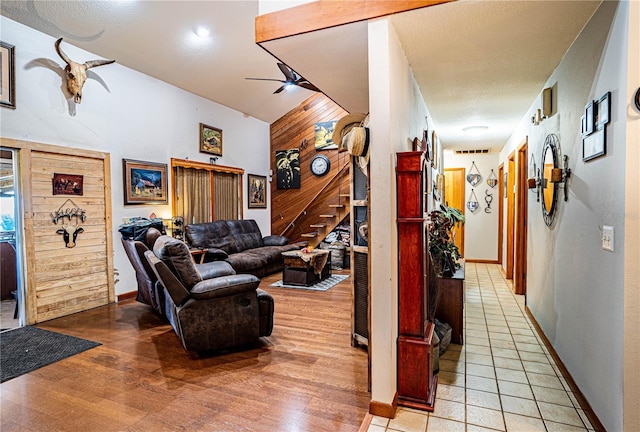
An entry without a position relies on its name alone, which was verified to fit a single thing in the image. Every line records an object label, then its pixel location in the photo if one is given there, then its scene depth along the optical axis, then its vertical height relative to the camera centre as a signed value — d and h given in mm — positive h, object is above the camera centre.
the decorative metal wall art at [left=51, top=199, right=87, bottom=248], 4051 -103
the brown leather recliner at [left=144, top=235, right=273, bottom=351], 2752 -758
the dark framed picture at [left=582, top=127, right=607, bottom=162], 1842 +350
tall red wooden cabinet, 2082 -492
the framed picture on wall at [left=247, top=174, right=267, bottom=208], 7586 +420
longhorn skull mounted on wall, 4044 +1599
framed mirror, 2801 +244
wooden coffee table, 5224 -890
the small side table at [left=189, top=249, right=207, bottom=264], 5370 -672
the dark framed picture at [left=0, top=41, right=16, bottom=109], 3562 +1399
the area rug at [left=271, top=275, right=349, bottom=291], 5135 -1160
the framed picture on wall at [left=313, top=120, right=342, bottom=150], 7781 +1663
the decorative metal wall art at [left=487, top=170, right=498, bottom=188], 7232 +575
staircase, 7219 -93
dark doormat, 2727 -1221
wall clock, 7824 +986
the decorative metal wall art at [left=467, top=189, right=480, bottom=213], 7367 +100
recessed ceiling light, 4646 +2419
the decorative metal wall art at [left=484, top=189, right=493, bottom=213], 7266 +179
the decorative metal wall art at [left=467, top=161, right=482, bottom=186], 7367 +669
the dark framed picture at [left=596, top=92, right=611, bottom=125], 1775 +507
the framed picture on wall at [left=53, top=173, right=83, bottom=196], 4023 +313
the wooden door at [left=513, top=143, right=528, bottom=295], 4645 -245
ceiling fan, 5173 +1969
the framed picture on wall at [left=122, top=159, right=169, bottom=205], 4844 +415
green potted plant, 2842 -328
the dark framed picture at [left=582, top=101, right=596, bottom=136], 1985 +516
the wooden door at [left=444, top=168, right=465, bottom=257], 7469 +389
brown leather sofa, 5613 -655
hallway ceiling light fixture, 4875 +1120
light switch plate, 1753 -160
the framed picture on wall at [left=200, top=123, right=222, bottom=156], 6234 +1291
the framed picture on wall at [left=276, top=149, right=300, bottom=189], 8117 +951
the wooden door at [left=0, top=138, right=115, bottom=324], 3779 -319
